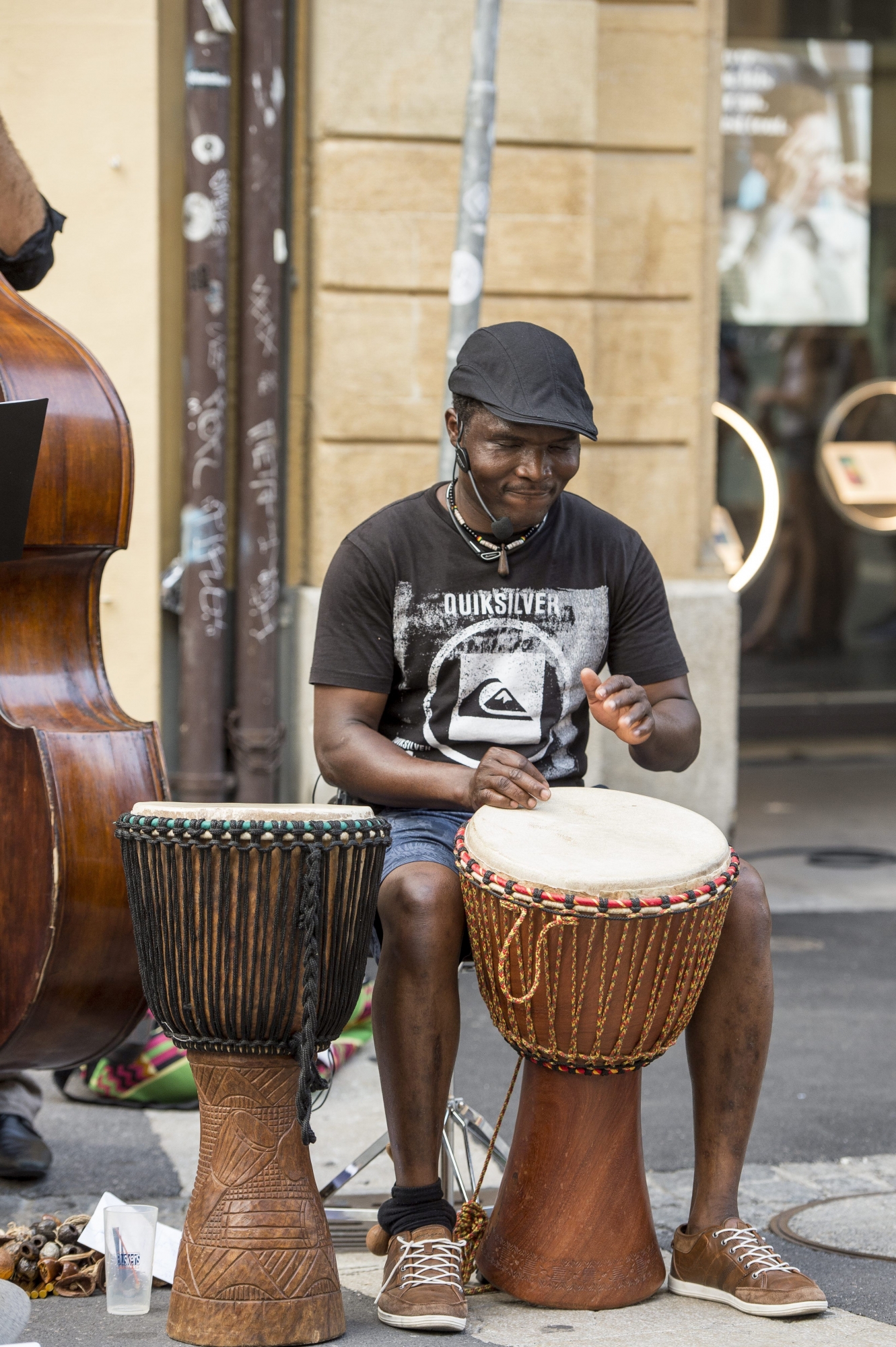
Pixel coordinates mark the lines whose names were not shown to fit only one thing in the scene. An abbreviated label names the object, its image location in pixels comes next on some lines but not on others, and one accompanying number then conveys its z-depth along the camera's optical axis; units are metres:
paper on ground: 5.29
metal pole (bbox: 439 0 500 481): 7.79
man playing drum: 5.13
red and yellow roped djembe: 5.00
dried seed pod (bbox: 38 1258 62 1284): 5.26
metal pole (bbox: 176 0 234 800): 10.98
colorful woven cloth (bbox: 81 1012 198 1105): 7.20
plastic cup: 5.10
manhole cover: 5.71
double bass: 5.30
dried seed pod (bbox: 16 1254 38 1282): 5.25
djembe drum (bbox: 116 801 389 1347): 4.89
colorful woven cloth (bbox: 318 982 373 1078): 7.83
